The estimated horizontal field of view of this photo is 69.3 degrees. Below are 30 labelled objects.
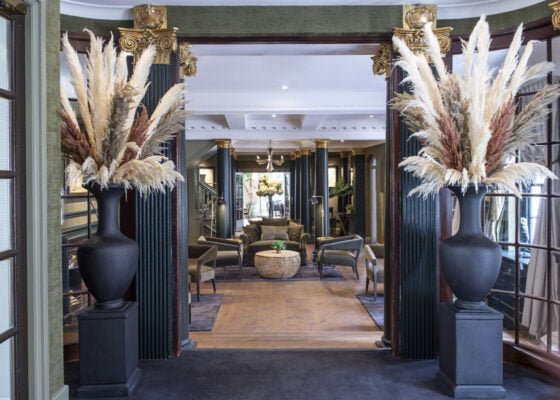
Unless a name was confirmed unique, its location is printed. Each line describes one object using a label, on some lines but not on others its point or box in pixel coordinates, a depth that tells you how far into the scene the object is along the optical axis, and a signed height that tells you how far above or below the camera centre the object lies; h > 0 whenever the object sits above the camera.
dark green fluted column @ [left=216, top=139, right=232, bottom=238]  10.00 +0.22
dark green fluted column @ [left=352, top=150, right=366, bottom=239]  13.57 +0.11
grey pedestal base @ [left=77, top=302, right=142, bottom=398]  2.25 -0.86
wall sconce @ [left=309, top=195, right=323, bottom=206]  10.61 -0.09
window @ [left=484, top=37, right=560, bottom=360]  2.87 -0.42
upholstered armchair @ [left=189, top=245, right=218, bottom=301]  6.54 -1.10
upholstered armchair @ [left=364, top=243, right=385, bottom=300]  6.66 -1.25
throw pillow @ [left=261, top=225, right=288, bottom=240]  10.34 -0.93
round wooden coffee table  8.21 -1.38
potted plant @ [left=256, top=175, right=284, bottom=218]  12.80 +0.31
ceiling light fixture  11.11 +0.99
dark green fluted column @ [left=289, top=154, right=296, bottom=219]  15.02 +0.48
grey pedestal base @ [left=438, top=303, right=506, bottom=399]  2.22 -0.87
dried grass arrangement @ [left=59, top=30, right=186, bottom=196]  2.17 +0.38
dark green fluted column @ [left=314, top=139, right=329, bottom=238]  10.53 +0.30
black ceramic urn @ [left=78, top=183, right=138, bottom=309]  2.21 -0.32
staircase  13.05 -0.36
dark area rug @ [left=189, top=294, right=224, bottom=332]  5.45 -1.72
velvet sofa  9.38 -1.00
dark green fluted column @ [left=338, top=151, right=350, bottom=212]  15.30 +0.88
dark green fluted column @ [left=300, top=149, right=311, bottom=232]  12.27 +0.26
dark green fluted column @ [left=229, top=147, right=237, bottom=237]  13.01 +0.32
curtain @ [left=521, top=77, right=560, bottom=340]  2.88 -0.54
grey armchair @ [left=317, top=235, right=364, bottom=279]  8.30 -1.17
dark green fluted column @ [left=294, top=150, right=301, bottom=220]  14.20 +0.28
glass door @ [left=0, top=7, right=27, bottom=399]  1.67 -0.05
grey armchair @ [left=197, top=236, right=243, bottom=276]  8.34 -1.15
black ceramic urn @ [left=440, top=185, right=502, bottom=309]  2.19 -0.33
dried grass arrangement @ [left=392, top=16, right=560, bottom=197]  2.12 +0.43
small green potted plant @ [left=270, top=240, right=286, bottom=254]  8.36 -1.02
